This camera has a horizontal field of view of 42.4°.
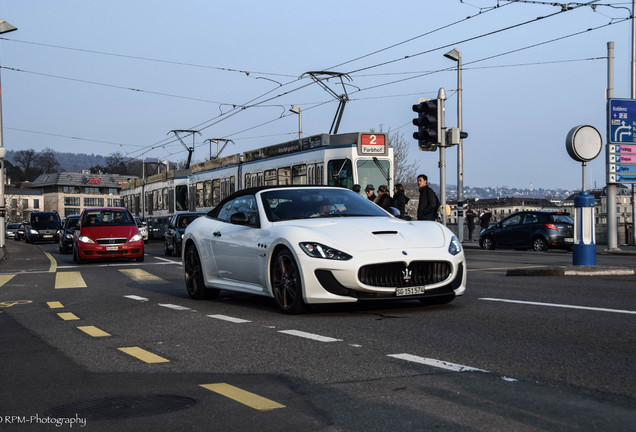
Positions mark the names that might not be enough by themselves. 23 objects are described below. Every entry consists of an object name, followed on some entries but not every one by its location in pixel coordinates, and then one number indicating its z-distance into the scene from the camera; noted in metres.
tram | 24.53
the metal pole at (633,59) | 27.98
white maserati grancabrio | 7.86
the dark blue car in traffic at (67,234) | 28.17
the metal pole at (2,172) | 32.16
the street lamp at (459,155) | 34.56
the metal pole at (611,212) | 24.56
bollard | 13.58
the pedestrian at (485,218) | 39.62
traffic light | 20.50
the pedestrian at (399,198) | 18.66
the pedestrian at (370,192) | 20.55
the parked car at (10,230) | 81.31
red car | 21.36
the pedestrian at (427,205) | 16.38
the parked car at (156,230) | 45.28
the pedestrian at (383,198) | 19.03
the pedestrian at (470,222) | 40.50
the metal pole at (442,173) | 25.56
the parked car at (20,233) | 68.75
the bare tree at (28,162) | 190.38
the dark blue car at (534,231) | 27.33
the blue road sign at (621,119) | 23.81
